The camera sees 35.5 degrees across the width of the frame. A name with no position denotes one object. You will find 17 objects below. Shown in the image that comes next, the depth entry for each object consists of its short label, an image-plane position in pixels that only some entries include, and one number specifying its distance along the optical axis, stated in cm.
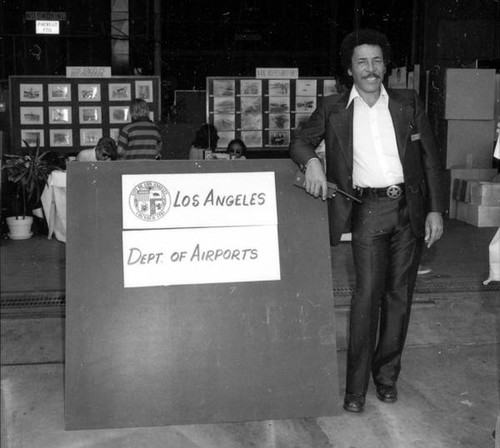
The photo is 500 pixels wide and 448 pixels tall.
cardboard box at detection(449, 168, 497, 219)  1039
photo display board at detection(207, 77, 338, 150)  1211
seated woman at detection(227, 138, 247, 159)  930
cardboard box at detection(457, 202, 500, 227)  948
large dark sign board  351
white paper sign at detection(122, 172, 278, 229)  354
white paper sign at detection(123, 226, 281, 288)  354
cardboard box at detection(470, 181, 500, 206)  951
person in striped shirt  910
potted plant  873
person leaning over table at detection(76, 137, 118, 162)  856
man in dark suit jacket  378
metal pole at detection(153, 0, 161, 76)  1330
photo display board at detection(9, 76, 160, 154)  1182
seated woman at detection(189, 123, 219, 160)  966
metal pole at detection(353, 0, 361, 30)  1380
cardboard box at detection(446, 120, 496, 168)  1056
